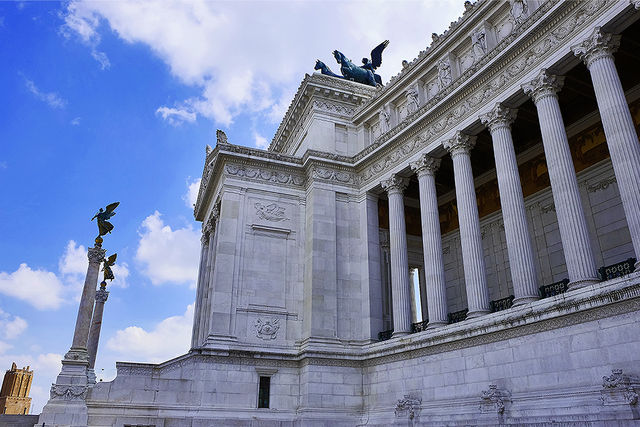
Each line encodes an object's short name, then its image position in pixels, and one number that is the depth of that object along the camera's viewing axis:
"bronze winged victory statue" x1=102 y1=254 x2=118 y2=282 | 31.46
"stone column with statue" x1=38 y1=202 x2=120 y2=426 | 19.59
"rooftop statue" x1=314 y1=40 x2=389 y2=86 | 35.19
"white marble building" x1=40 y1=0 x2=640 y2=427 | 16.80
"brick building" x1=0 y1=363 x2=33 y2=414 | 91.50
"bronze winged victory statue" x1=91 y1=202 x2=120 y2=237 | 24.92
